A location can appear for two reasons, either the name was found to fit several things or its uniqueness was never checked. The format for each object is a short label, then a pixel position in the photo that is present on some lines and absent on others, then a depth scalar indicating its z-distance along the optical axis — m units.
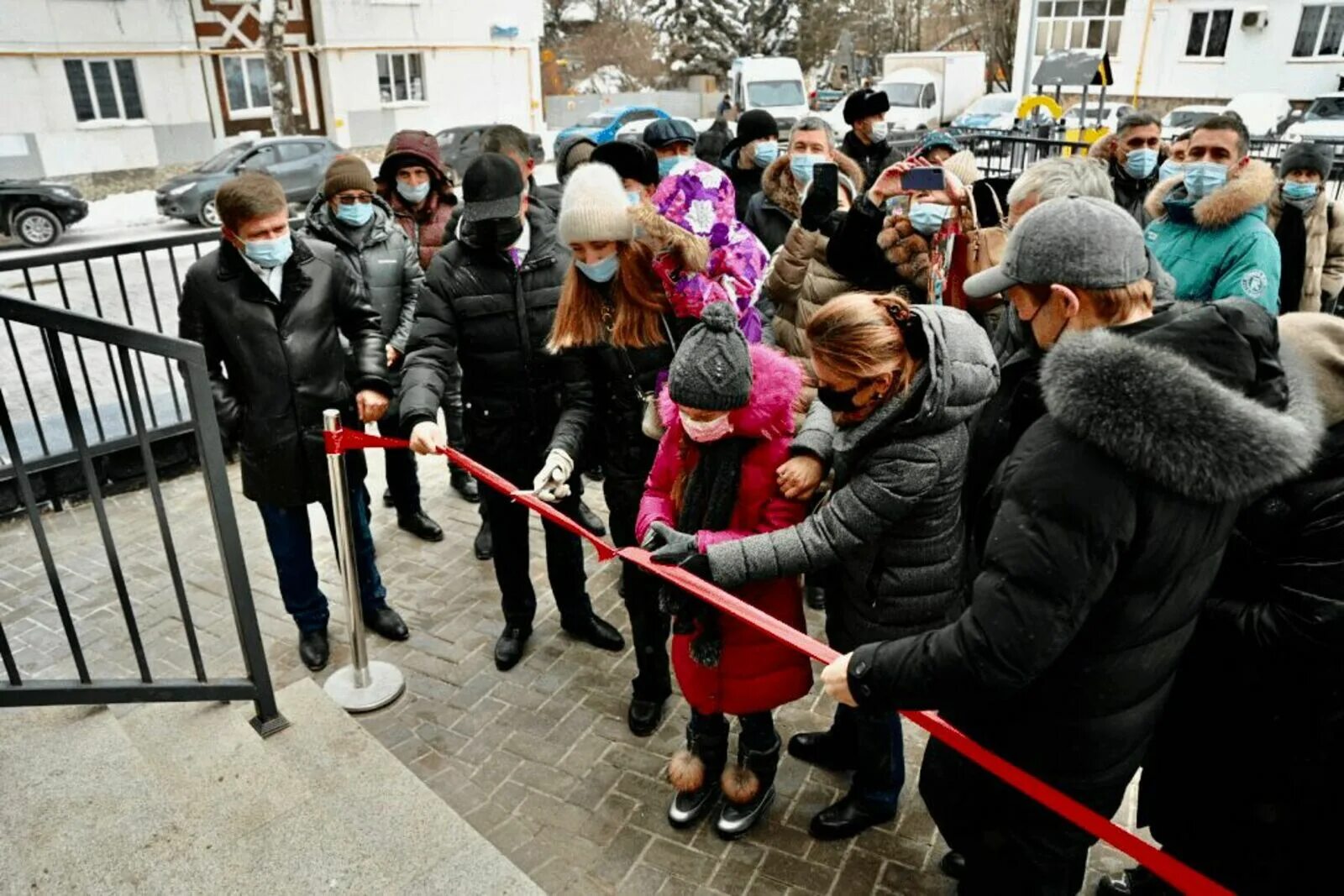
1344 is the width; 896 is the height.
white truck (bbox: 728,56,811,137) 27.95
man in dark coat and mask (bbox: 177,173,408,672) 4.00
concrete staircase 2.73
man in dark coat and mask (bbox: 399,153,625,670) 3.98
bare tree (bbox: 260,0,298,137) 25.88
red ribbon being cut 2.14
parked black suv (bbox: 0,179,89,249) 16.47
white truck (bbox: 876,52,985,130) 30.97
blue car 25.55
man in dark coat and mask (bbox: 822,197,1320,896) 1.79
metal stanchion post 3.94
